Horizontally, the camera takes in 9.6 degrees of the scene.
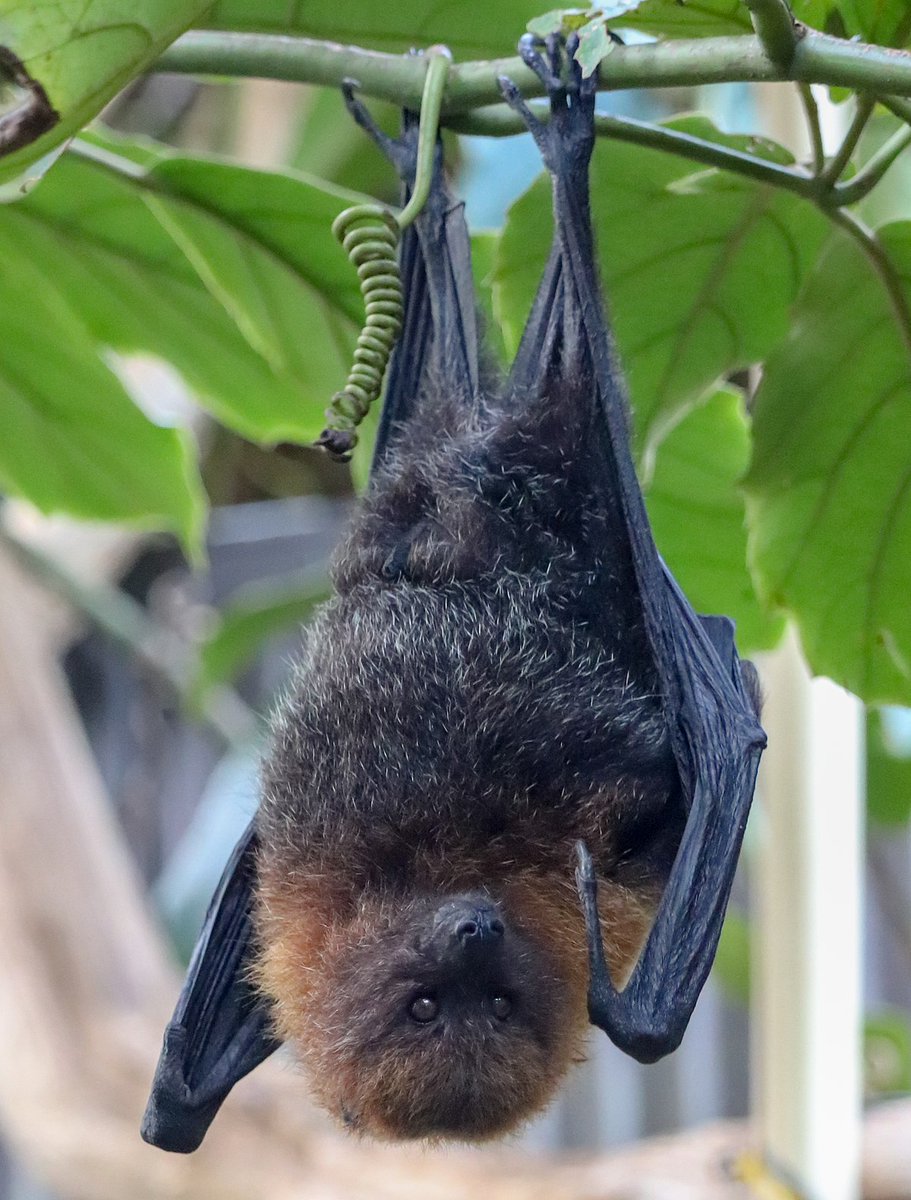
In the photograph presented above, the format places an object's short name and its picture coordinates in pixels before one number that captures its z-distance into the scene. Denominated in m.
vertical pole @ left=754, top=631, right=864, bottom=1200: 1.69
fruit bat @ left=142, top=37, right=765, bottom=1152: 1.45
